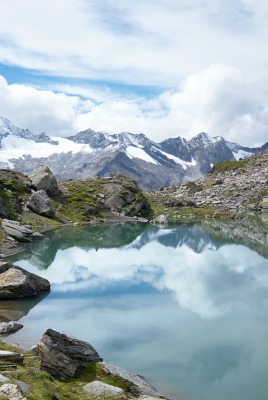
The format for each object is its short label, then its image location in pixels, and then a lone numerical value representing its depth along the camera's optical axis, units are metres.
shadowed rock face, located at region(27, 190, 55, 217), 112.22
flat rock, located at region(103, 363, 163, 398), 26.08
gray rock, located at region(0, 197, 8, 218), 92.44
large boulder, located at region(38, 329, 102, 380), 25.38
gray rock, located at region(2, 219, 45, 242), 80.38
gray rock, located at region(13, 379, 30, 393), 19.45
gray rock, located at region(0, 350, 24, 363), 24.85
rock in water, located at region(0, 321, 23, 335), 36.09
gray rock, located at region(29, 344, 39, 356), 29.03
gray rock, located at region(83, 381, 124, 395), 23.45
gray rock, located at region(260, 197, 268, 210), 157.75
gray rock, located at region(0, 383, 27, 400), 17.77
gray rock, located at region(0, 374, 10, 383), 19.50
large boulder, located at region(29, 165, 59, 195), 128.88
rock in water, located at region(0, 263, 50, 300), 45.75
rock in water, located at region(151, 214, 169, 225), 131.25
